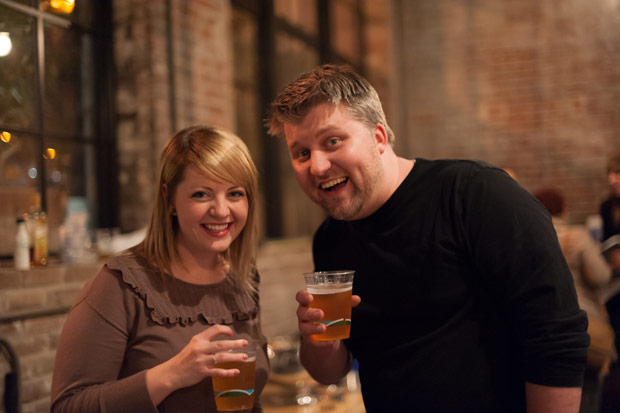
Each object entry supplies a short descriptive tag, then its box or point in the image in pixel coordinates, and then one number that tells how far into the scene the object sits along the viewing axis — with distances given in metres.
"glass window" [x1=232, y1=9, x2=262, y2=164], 4.81
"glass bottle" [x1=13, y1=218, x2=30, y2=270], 2.53
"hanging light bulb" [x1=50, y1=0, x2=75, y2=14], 3.02
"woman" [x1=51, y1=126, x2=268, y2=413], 1.52
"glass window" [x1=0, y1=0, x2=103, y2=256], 2.70
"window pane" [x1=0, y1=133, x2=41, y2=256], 2.67
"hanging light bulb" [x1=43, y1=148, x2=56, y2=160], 2.95
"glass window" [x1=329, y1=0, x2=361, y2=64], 6.82
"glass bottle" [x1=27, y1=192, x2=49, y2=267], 2.57
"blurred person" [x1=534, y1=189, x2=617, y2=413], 2.80
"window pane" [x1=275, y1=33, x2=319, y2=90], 5.40
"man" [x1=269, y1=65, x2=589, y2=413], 1.47
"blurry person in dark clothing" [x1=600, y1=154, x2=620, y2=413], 4.07
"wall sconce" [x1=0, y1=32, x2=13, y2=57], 2.63
